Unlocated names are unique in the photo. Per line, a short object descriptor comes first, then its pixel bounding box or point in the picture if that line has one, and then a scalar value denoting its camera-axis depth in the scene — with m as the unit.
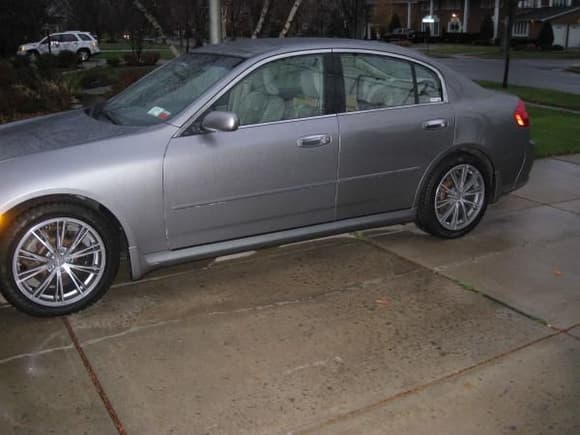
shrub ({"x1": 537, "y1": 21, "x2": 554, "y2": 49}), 51.16
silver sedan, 3.90
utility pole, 7.87
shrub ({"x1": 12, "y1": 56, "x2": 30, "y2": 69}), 25.29
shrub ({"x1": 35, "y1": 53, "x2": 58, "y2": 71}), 17.70
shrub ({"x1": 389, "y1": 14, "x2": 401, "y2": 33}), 67.88
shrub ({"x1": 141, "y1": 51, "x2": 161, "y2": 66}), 31.34
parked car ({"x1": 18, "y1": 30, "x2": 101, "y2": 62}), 35.75
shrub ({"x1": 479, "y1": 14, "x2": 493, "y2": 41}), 60.44
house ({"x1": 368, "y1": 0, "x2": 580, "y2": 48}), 56.28
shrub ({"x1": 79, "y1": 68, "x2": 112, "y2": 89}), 19.56
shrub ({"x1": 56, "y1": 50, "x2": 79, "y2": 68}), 31.45
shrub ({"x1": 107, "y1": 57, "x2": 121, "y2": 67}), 31.14
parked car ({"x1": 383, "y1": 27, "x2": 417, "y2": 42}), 59.50
